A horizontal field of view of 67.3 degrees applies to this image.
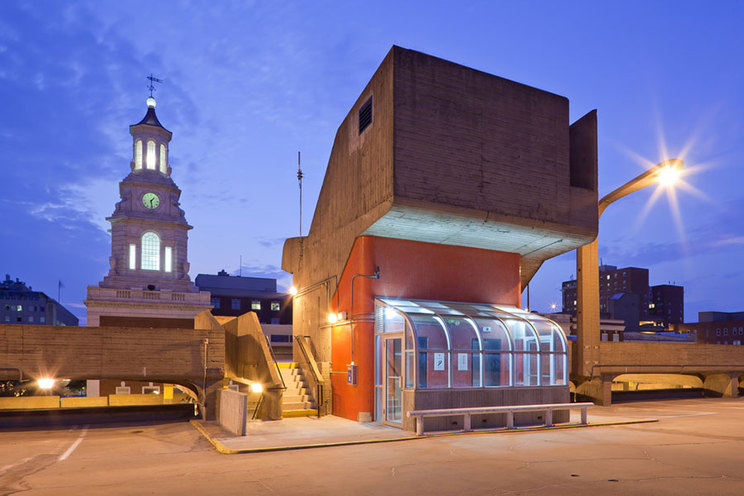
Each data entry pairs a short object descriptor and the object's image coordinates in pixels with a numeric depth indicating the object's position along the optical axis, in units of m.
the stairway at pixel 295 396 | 20.74
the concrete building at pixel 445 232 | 17.86
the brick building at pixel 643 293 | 154.50
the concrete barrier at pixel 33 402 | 22.00
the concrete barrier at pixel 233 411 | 15.43
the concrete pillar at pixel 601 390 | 26.42
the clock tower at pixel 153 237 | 46.53
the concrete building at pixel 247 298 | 83.88
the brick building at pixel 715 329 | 111.00
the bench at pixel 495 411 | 15.98
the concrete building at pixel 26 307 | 126.56
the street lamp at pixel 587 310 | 25.22
